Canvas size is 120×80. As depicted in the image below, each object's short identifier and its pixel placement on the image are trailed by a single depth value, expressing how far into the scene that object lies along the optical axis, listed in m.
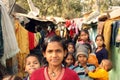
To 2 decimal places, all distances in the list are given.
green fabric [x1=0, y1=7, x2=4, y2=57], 2.68
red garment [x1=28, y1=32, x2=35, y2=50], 3.65
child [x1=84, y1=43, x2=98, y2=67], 2.65
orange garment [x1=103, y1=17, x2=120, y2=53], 3.29
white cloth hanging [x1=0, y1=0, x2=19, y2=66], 2.78
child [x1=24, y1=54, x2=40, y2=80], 2.12
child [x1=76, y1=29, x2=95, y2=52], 3.50
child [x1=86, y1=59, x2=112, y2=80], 2.32
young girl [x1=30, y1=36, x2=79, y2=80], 1.59
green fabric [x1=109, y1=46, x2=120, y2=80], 3.12
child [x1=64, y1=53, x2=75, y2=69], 2.78
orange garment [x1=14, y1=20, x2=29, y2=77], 3.40
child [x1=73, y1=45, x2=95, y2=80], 2.34
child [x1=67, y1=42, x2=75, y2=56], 3.22
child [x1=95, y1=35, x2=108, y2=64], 3.07
